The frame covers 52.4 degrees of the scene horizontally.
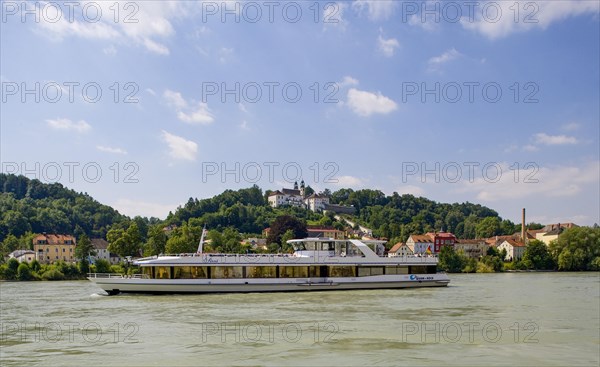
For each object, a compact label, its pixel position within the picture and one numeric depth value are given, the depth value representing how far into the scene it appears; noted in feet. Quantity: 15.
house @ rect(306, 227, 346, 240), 444.31
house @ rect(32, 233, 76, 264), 320.60
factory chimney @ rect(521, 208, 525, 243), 397.06
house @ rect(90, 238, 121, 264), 343.87
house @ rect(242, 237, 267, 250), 398.50
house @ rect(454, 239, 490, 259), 401.08
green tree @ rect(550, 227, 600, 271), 301.84
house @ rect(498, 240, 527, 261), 369.71
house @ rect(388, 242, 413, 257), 361.43
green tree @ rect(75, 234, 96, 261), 253.24
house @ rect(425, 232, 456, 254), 401.90
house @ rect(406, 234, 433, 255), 396.98
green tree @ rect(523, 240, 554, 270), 311.27
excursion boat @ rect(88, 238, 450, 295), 120.67
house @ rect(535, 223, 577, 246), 415.85
